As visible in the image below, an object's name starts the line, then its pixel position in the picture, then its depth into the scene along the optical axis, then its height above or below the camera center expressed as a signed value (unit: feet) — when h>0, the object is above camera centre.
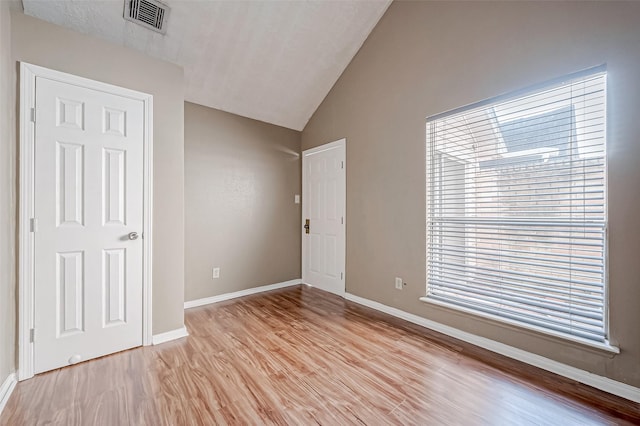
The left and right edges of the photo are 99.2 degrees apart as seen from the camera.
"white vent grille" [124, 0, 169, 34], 7.38 +5.55
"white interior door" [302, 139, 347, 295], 12.26 -0.17
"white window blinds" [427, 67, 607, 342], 6.09 +0.15
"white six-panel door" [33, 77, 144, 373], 6.43 -0.30
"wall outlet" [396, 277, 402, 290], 9.85 -2.57
